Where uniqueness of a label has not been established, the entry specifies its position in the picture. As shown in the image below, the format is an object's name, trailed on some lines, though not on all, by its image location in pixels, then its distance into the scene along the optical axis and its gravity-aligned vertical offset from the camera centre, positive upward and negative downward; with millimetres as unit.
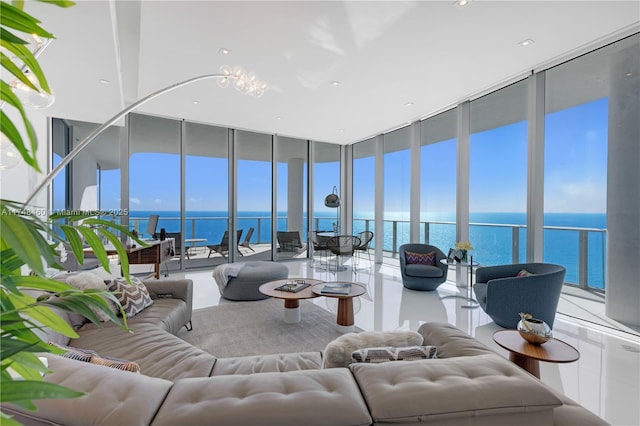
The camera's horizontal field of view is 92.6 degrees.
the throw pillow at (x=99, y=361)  1339 -664
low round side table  1734 -814
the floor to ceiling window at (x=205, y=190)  6555 +487
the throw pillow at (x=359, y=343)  1443 -651
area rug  2863 -1263
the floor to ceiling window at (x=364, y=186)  7682 +703
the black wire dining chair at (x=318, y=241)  6719 -705
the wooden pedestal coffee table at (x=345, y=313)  3276 -1085
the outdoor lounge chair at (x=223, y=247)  6789 -783
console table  4145 -597
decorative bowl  1863 -727
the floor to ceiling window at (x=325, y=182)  8172 +824
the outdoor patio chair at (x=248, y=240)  7190 -664
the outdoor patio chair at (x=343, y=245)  6402 -689
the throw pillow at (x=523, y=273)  3489 -691
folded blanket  4270 -869
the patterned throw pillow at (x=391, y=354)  1367 -643
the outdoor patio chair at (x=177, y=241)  6289 -614
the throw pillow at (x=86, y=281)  2439 -579
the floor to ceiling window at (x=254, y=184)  7102 +659
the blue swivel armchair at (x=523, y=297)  3162 -875
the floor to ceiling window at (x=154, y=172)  6055 +796
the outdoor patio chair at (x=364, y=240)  6566 -634
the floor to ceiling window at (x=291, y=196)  7629 +404
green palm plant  445 -100
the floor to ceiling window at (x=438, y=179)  5504 +641
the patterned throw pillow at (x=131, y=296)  2531 -727
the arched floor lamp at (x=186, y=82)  1550 +1086
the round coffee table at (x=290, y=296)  3248 -892
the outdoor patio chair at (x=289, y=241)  7570 -727
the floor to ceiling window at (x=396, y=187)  6562 +571
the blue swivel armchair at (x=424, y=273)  4738 -939
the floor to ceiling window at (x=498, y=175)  4457 +603
